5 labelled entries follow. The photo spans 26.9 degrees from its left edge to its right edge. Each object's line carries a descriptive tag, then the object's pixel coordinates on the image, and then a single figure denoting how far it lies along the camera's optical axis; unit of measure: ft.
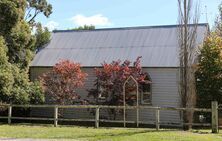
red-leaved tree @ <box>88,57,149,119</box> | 91.91
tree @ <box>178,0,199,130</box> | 75.46
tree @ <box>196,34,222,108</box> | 89.04
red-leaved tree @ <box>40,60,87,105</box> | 93.81
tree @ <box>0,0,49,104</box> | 87.20
